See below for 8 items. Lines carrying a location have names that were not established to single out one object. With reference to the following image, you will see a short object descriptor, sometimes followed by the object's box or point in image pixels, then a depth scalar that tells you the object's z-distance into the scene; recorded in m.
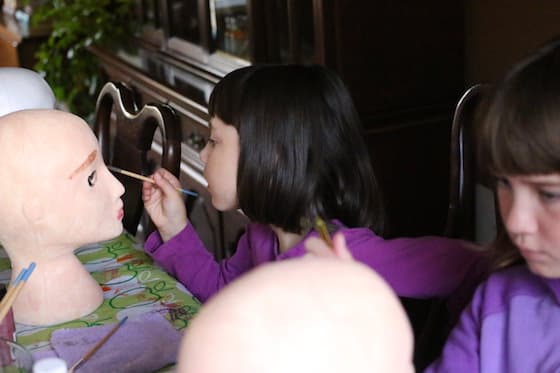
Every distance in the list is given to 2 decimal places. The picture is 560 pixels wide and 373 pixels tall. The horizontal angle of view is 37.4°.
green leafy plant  3.21
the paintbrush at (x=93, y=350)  0.94
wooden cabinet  1.82
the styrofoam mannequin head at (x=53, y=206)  1.04
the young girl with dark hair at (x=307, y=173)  1.10
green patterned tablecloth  1.09
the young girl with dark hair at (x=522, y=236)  0.82
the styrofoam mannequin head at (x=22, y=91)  1.39
